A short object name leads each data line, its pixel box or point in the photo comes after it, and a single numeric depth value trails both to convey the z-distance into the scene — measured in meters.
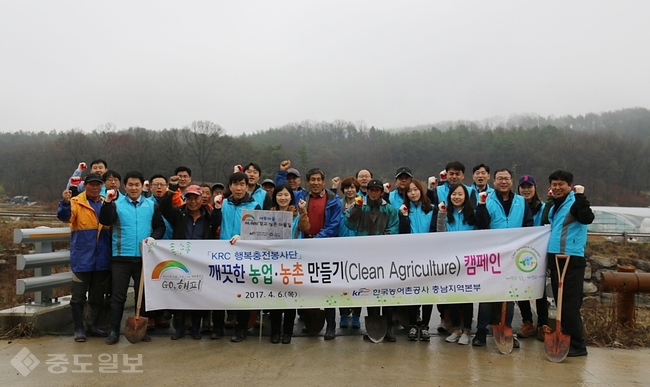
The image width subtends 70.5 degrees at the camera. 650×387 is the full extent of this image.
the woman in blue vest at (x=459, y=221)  5.41
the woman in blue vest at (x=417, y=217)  5.52
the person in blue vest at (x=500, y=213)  5.32
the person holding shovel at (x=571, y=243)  4.91
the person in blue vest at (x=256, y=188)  5.71
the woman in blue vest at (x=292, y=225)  5.30
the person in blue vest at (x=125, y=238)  5.28
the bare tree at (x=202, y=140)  61.47
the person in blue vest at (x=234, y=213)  5.46
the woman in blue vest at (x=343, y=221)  5.75
